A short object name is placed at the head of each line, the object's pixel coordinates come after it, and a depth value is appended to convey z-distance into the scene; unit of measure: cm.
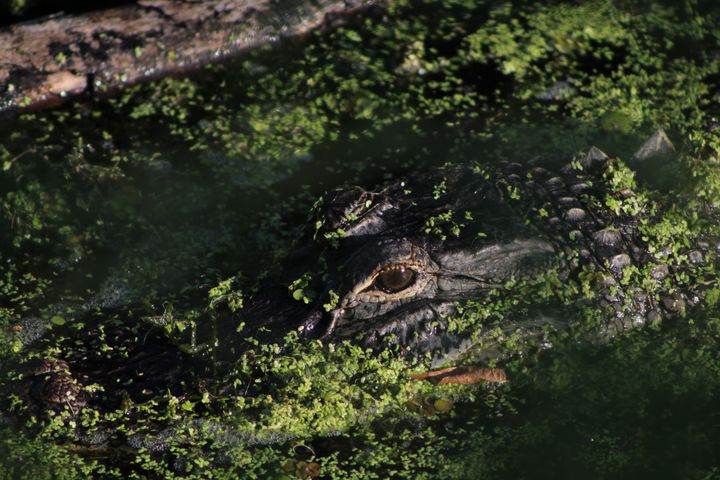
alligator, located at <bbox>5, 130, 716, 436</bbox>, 858
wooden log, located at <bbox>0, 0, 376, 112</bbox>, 1279
